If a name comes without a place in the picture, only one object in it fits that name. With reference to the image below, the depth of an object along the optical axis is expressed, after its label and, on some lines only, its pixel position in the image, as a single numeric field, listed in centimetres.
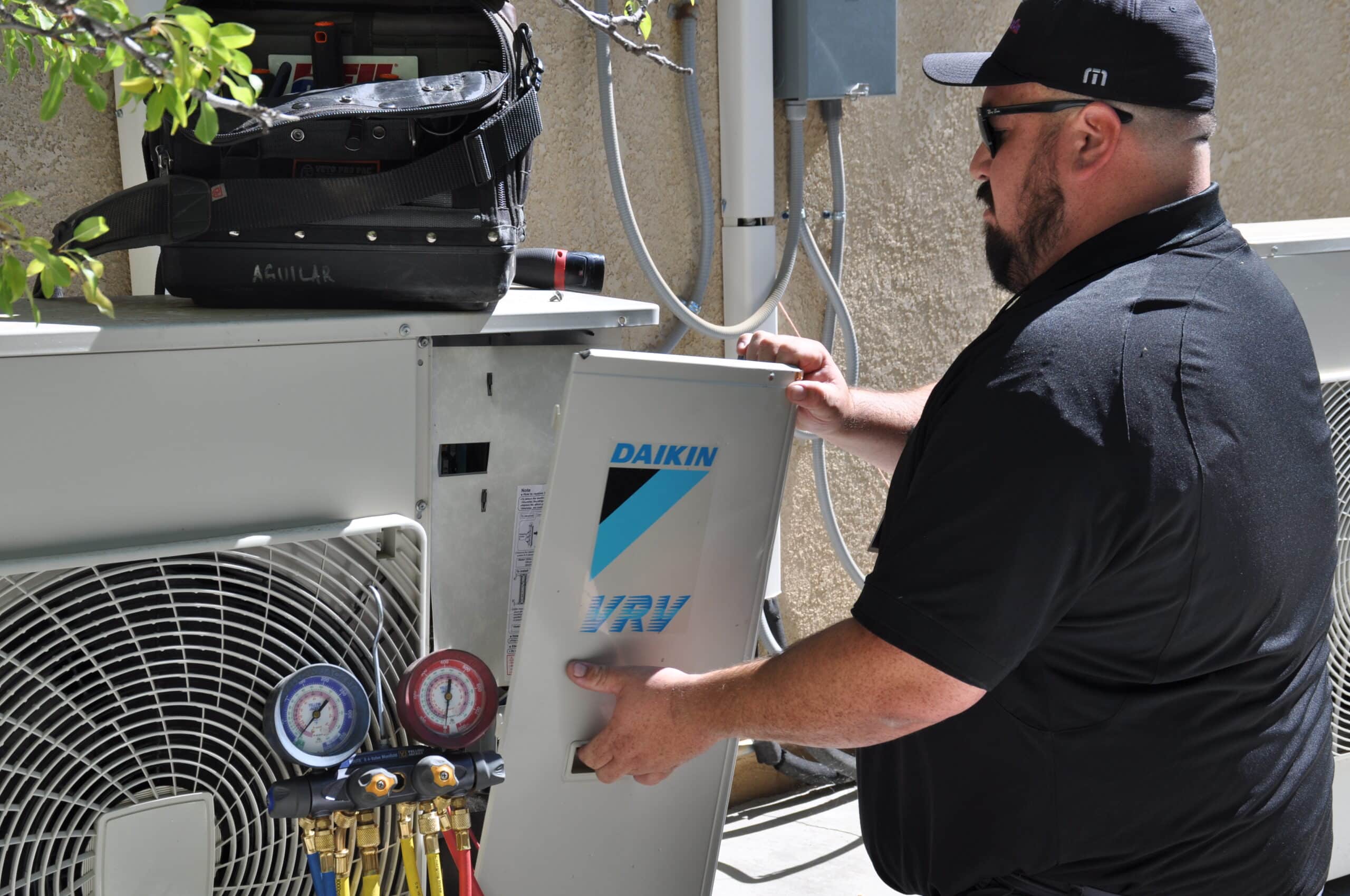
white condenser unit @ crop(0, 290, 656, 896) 129
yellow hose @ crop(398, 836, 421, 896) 142
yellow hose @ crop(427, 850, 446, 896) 142
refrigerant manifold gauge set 137
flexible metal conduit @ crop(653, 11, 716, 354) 259
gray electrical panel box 262
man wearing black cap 126
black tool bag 141
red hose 146
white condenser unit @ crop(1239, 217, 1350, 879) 217
